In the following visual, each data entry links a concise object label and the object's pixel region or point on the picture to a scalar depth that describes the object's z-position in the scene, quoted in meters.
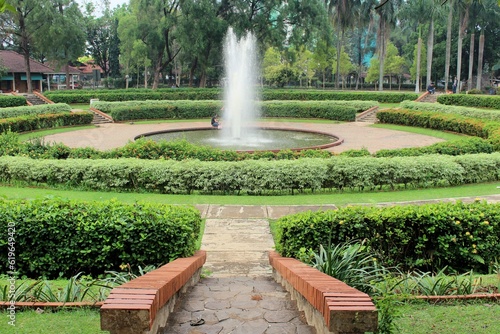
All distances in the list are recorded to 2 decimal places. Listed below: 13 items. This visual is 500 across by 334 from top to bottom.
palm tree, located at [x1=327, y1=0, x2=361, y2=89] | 49.88
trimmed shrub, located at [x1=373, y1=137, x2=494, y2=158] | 15.56
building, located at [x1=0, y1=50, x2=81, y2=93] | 52.19
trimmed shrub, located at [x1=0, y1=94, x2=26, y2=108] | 35.21
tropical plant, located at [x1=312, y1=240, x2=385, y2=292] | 4.77
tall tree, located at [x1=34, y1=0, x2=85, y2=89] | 44.06
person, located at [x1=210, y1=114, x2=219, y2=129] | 27.53
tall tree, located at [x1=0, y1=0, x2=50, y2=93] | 43.38
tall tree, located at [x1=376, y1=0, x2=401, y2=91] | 48.57
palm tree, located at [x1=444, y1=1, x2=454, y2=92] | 44.69
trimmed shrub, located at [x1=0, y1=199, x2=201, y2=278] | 6.01
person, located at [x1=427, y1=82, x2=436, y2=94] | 42.42
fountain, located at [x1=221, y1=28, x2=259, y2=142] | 27.51
